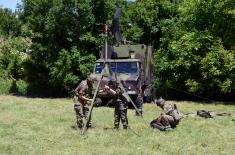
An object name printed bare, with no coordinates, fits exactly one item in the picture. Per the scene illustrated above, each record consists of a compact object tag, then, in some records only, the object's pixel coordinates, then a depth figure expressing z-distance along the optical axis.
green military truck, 19.84
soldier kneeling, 13.13
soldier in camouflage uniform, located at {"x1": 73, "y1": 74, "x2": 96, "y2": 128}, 13.32
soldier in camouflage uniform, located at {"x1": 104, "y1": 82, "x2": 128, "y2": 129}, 13.20
